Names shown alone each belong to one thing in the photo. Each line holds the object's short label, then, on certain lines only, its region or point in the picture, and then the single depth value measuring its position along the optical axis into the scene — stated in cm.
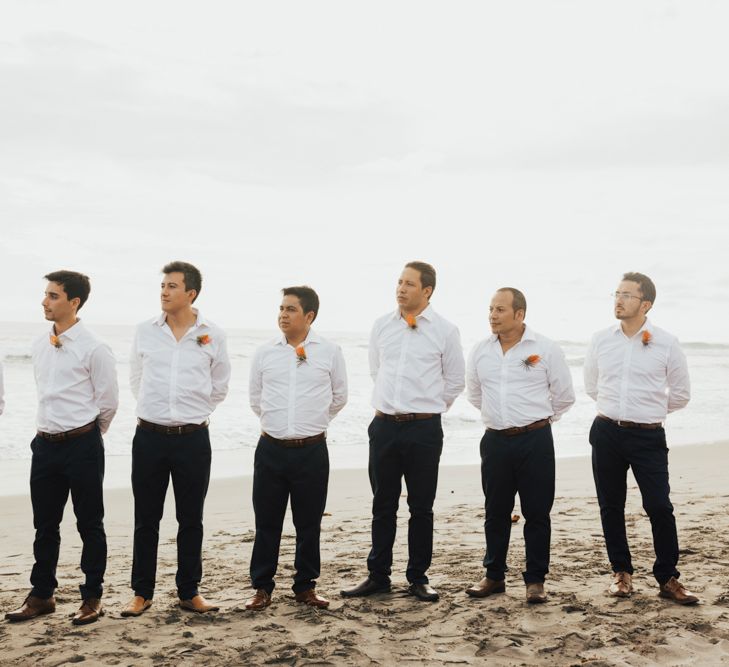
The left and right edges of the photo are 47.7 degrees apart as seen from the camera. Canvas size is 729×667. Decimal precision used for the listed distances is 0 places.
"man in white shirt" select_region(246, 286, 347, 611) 504
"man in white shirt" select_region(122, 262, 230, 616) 488
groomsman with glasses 517
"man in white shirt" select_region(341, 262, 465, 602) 522
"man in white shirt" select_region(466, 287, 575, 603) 517
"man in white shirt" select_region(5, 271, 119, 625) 482
